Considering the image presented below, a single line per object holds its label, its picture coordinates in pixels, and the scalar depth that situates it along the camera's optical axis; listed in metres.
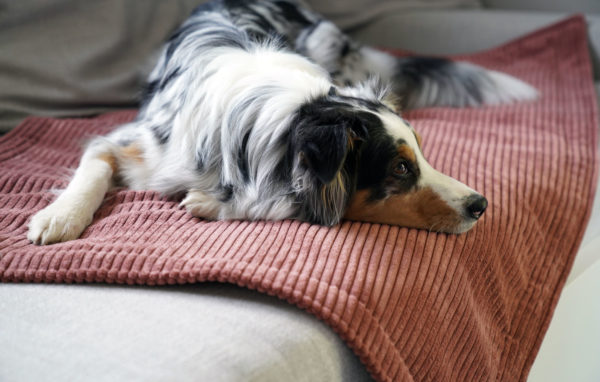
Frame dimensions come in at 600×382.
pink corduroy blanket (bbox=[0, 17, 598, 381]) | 1.09
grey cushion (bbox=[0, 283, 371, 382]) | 0.90
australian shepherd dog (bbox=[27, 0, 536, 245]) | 1.33
